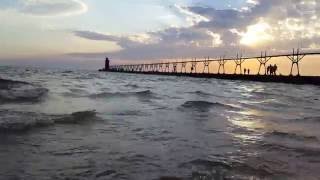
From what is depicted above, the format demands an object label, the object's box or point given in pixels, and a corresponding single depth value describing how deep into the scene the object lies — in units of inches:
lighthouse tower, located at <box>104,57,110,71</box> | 3796.7
